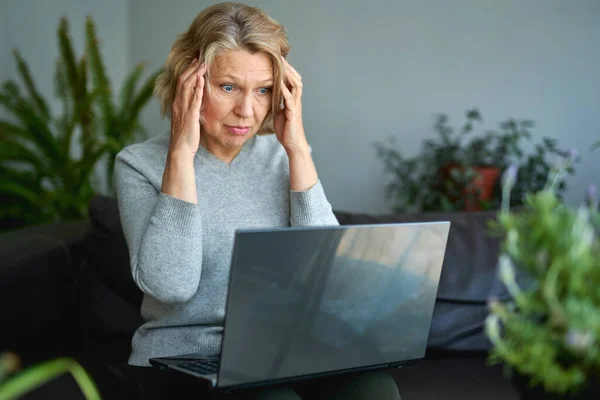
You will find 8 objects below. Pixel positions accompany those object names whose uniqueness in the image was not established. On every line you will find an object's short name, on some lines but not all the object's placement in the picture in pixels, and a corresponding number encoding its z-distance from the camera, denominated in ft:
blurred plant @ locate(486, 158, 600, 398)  2.29
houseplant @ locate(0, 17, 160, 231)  11.34
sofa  5.57
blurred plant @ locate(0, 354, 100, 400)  1.74
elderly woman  4.72
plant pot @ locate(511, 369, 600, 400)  2.42
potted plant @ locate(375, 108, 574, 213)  10.87
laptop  3.48
